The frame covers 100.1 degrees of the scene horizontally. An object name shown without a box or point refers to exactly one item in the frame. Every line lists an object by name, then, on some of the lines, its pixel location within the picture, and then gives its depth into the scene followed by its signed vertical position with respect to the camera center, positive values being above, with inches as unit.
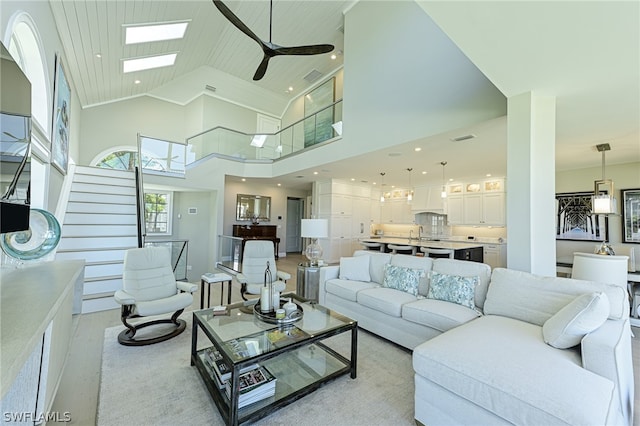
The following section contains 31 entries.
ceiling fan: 139.6 +96.2
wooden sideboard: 339.6 -14.3
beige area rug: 73.6 -53.9
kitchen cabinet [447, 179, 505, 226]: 280.5 +25.0
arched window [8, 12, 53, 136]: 110.6 +72.7
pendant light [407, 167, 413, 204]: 258.1 +53.0
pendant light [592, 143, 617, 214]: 153.4 +14.6
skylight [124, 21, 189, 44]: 190.1 +141.9
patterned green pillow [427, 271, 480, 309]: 110.3 -27.2
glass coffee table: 72.5 -46.3
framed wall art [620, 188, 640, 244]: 199.6 +10.4
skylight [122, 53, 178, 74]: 239.2 +147.6
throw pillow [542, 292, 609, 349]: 67.2 -23.6
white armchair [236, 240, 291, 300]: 160.7 -27.4
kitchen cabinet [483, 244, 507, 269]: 271.6 -29.3
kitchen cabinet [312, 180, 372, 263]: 315.9 +11.3
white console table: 36.0 -17.3
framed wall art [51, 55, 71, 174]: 155.6 +62.8
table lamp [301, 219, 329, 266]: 177.3 -6.7
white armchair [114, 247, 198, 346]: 114.1 -34.9
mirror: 371.9 +19.0
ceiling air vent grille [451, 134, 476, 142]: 160.0 +53.6
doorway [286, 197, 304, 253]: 433.4 -2.1
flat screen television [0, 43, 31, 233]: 54.0 +15.2
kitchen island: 229.1 -19.4
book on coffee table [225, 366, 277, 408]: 74.0 -47.2
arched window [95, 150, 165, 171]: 314.1 +70.6
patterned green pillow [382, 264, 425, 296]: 129.0 -27.0
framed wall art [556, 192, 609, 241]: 218.5 +6.7
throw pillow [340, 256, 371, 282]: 153.4 -26.5
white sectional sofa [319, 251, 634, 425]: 54.4 -32.3
